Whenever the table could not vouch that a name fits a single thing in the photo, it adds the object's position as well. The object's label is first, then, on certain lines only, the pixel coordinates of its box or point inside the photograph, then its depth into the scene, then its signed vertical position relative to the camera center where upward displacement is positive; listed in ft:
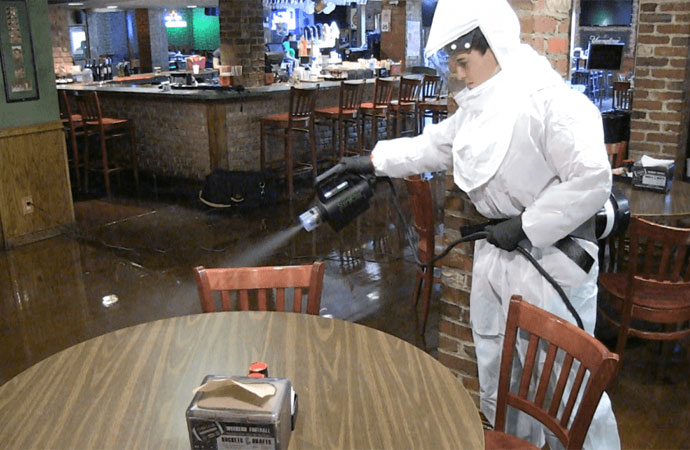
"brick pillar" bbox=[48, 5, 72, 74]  45.09 +1.99
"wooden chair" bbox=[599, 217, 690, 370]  8.82 -3.45
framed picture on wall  15.62 +0.29
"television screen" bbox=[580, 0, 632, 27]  32.58 +1.94
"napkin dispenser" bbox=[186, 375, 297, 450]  4.27 -2.25
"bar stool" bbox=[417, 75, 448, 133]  25.98 -1.76
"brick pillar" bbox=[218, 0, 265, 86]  24.82 +0.88
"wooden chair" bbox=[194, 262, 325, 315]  7.13 -2.33
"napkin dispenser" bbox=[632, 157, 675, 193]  11.16 -2.04
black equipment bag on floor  20.04 -3.84
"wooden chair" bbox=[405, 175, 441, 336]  10.68 -2.80
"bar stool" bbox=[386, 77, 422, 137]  25.43 -1.75
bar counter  21.59 -2.03
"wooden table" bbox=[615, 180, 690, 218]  10.17 -2.37
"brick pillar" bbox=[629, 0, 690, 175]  13.66 -0.62
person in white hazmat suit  6.40 -1.03
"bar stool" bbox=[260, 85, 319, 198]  21.01 -2.00
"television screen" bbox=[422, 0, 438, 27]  36.96 +2.57
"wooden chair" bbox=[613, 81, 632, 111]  29.53 -1.82
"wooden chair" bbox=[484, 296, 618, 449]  5.16 -2.61
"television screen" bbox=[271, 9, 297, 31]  52.47 +3.17
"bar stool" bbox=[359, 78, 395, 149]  24.31 -1.69
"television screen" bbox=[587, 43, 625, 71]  25.50 -0.13
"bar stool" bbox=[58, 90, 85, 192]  21.68 -2.00
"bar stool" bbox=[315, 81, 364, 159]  22.94 -1.94
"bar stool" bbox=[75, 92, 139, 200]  21.65 -2.09
